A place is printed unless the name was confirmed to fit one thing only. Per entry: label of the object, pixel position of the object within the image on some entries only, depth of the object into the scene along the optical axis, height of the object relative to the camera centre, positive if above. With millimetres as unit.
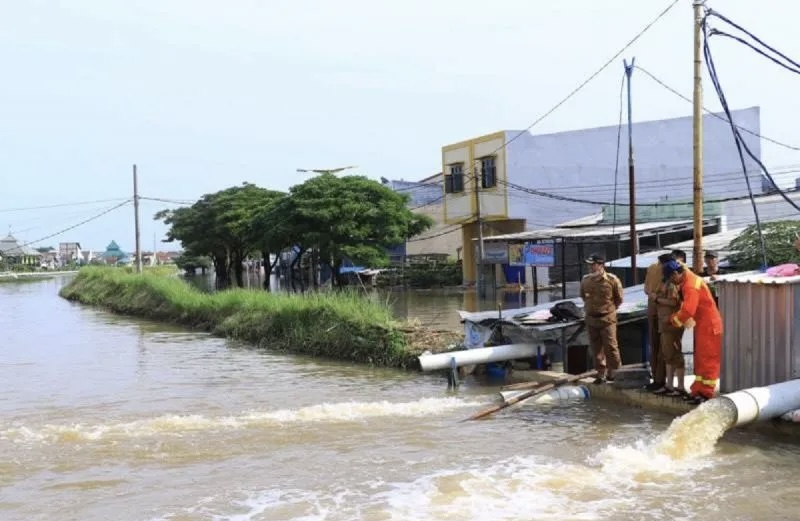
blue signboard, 29344 +253
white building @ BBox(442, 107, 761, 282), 37594 +4400
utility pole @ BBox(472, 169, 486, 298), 34000 -493
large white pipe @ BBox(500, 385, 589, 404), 11008 -1910
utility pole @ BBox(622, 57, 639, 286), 16703 +1256
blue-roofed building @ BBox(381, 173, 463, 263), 47281 +2810
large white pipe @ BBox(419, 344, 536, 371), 12859 -1547
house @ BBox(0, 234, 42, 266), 111338 +3191
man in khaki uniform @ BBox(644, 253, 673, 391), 9931 -854
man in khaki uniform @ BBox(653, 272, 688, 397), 9422 -888
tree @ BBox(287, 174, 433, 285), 31406 +1969
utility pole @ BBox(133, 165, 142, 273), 44675 +4015
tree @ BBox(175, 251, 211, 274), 90206 +824
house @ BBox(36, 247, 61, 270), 125638 +2632
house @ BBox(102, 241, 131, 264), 135000 +3321
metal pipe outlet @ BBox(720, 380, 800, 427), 8094 -1550
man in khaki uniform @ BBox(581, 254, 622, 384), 10758 -746
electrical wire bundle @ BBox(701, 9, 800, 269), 11219 +2957
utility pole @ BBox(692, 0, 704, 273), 11430 +1623
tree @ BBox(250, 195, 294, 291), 32688 +1810
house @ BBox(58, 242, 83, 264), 149750 +4463
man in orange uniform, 9078 -746
